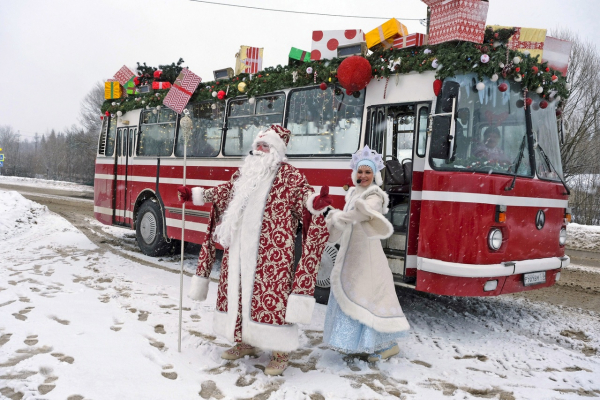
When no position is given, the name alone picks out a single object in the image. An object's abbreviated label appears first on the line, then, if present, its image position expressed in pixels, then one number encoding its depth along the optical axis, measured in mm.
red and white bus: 4398
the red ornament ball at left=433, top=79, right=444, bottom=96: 4520
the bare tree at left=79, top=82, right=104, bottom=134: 38656
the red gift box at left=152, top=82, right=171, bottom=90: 8248
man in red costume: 3402
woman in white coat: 3674
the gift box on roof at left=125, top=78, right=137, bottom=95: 9080
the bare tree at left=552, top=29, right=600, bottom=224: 16234
